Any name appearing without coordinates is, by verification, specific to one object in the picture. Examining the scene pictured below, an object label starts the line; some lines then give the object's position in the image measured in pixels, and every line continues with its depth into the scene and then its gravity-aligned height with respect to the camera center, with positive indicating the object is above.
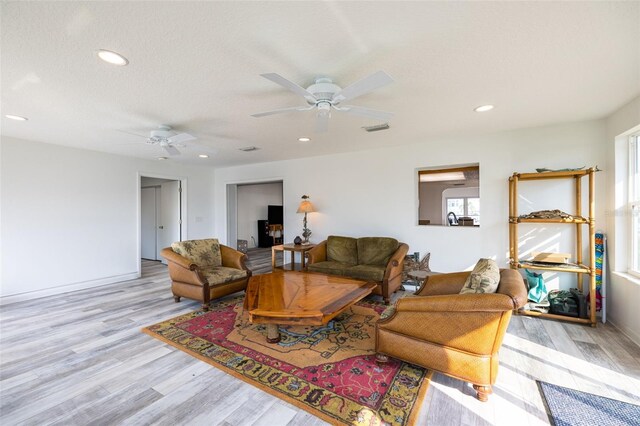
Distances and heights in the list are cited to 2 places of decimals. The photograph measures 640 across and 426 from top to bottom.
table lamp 5.29 +0.06
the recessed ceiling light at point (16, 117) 3.14 +1.12
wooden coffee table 2.31 -0.85
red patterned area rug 1.80 -1.27
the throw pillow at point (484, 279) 2.03 -0.52
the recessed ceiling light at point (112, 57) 1.87 +1.11
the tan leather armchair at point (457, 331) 1.78 -0.85
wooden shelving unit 3.06 -0.20
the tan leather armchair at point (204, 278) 3.52 -0.89
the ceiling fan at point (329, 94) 1.82 +0.91
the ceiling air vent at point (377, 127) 3.55 +1.14
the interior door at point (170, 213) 6.54 +0.00
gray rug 1.68 -1.28
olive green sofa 3.80 -0.76
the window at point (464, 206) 9.07 +0.22
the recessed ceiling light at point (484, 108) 2.89 +1.13
